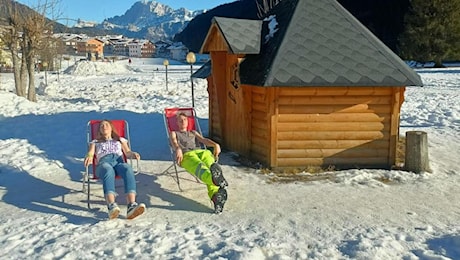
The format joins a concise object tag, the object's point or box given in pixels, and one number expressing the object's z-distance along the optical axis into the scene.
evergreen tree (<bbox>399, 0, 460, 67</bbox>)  37.56
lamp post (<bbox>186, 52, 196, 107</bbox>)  15.81
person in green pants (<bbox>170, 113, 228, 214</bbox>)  5.32
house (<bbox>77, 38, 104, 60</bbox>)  109.57
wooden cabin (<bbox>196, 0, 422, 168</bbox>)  7.18
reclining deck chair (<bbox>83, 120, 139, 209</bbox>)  6.73
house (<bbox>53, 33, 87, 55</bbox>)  99.88
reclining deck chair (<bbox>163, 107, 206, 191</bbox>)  7.48
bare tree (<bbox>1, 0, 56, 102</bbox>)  17.50
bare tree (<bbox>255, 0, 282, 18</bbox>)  19.93
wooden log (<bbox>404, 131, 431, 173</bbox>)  7.19
